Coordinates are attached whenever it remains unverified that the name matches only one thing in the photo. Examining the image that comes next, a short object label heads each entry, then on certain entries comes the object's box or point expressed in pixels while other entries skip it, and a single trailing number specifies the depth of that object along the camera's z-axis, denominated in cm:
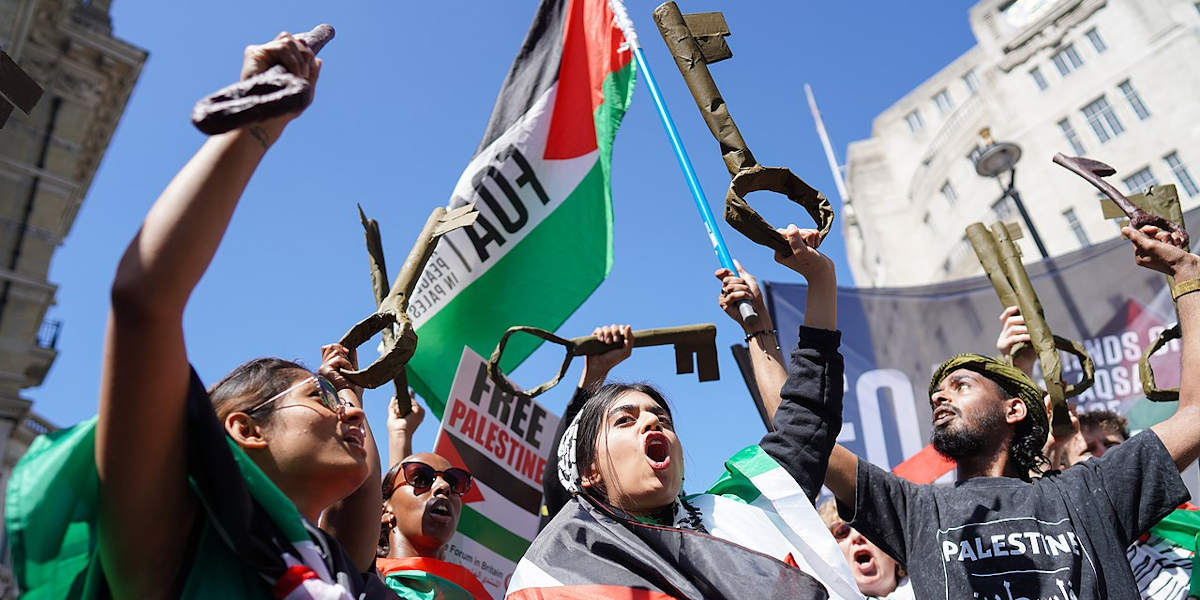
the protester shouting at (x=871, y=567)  345
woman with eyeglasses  115
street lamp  1082
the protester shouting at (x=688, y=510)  183
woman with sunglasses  316
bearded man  235
